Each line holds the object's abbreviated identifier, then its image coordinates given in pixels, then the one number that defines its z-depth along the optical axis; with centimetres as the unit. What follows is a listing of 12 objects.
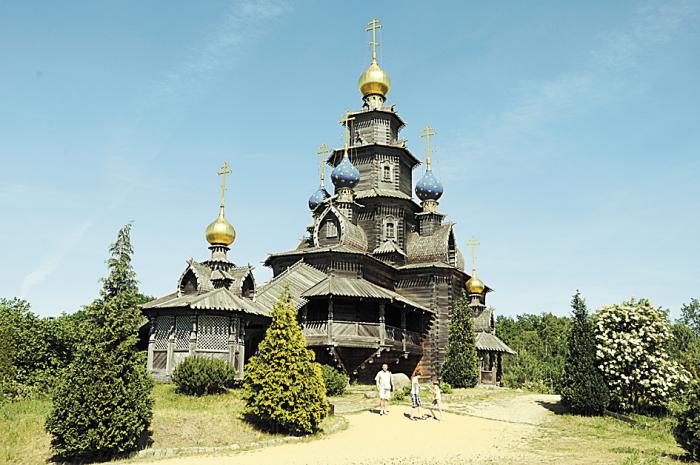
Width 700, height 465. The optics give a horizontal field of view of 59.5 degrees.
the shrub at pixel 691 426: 1374
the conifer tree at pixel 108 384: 1419
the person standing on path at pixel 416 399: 1966
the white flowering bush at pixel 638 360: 2212
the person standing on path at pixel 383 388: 2002
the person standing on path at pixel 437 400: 1952
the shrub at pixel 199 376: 1936
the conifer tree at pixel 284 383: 1627
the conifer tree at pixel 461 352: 3111
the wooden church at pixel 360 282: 2361
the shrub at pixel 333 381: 2375
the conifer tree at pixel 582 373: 2172
